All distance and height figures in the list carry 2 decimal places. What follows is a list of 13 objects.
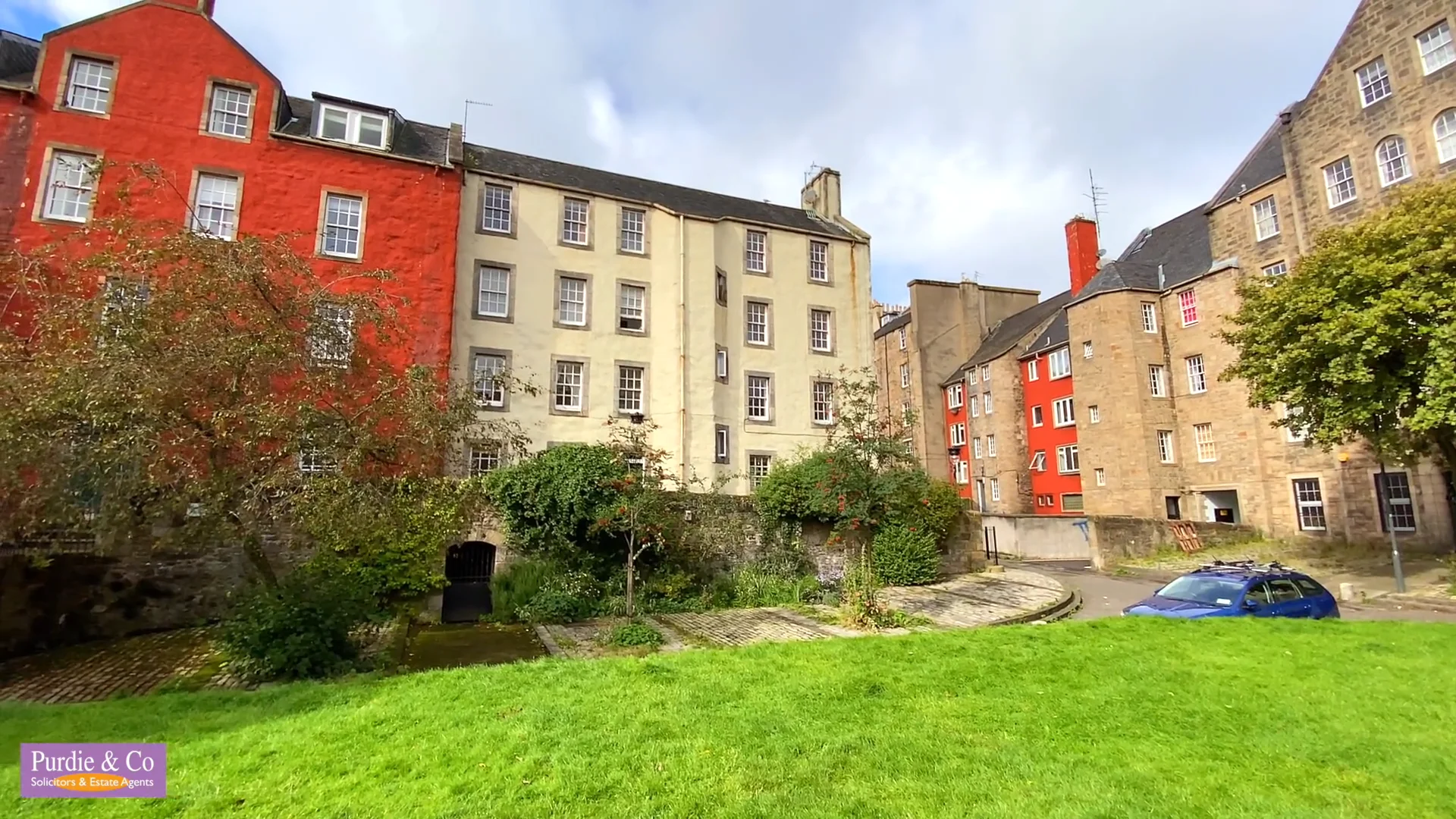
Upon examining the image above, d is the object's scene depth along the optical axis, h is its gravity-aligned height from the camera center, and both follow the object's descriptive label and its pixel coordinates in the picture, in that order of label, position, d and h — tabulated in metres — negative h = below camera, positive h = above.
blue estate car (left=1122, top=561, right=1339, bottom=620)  11.77 -1.73
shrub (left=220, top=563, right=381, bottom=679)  9.27 -1.79
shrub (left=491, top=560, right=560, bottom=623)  15.89 -1.99
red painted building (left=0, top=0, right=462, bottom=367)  18.58 +10.49
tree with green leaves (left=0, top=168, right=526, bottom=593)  8.65 +1.33
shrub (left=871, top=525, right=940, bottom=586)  19.83 -1.65
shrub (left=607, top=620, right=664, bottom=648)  12.15 -2.43
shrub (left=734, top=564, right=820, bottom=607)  17.34 -2.28
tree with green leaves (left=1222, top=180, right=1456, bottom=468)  15.68 +4.12
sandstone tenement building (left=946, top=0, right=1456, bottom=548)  22.80 +8.77
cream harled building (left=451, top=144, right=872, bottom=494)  23.64 +7.20
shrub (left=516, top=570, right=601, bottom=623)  15.51 -2.25
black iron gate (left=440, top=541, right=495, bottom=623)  17.59 -2.02
